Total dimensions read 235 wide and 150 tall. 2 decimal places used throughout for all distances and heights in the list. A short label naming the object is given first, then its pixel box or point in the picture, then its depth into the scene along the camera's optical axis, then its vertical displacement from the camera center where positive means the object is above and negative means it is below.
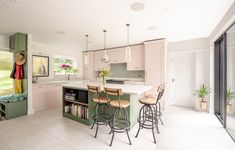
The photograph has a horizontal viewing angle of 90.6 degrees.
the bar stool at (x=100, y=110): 2.40 -0.89
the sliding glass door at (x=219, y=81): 3.15 -0.21
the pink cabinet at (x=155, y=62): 3.90 +0.42
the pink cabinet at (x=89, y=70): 6.01 +0.22
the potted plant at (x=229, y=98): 2.78 -0.58
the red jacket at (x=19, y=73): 3.58 +0.04
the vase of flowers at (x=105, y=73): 3.04 +0.03
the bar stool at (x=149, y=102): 2.36 -0.57
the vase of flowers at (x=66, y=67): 5.14 +0.33
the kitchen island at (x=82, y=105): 2.64 -0.78
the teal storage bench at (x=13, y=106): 3.19 -0.90
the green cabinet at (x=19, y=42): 3.40 +0.97
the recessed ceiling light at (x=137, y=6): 1.98 +1.19
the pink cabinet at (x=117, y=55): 5.02 +0.85
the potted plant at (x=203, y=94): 3.70 -0.64
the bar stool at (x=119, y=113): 2.11 -0.89
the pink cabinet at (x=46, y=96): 3.78 -0.76
